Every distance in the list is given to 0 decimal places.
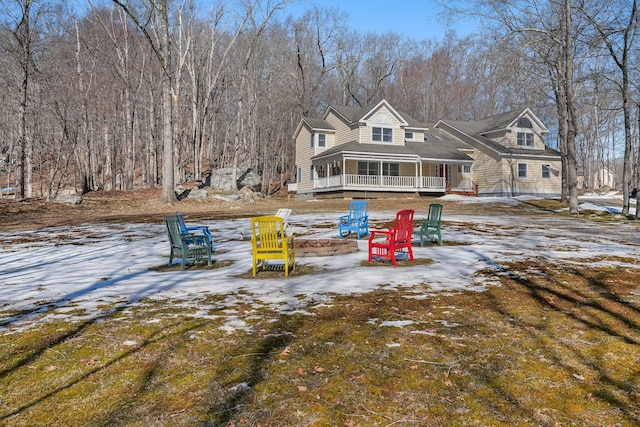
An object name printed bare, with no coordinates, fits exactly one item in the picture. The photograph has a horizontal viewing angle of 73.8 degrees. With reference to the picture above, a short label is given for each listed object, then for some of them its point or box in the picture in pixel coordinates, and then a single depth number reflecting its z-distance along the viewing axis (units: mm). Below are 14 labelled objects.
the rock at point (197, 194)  27759
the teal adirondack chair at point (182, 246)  8041
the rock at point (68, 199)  22594
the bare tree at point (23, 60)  22688
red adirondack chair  8164
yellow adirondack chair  7230
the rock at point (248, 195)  29494
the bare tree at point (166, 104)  24203
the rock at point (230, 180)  34844
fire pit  9297
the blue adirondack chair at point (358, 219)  12086
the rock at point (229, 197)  28422
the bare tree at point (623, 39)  18453
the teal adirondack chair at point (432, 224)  10241
